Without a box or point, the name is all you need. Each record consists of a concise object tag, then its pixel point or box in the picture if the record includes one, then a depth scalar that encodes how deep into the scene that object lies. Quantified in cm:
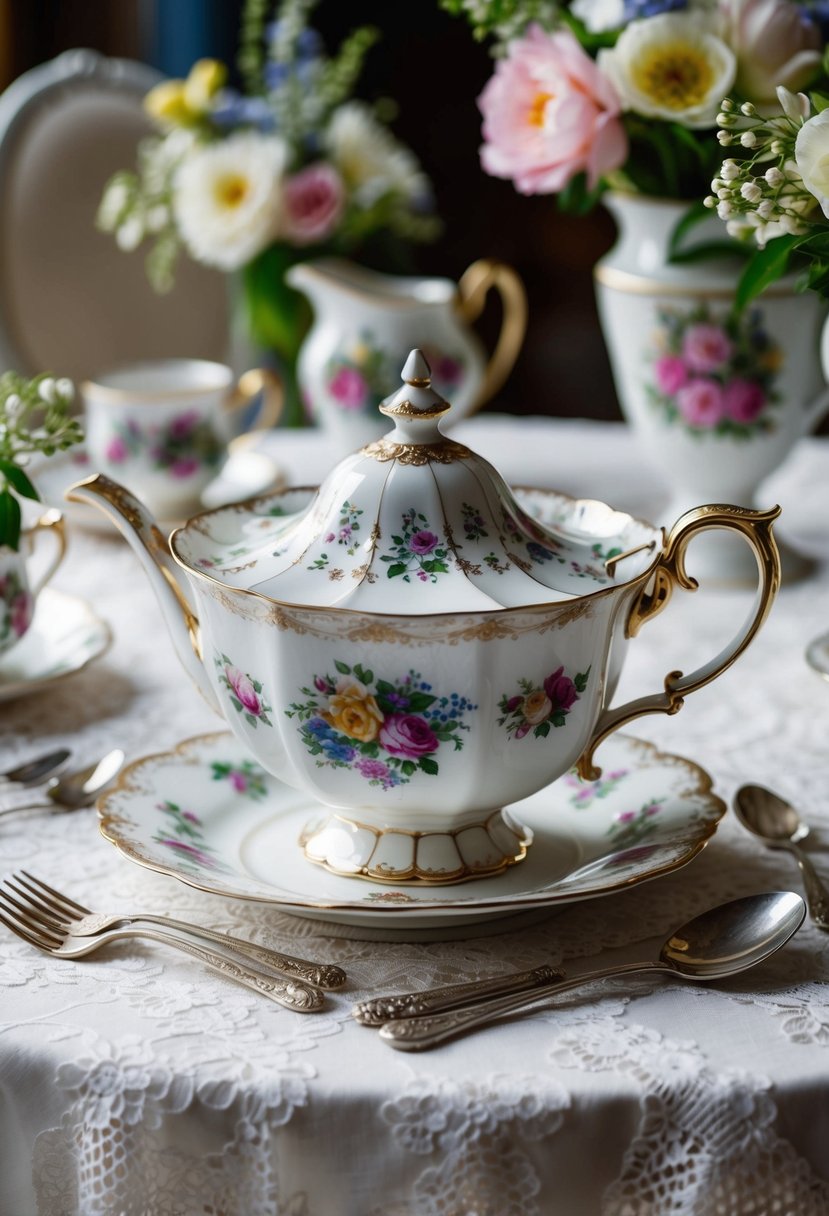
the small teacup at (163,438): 165
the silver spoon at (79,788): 101
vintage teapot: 81
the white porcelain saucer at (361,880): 82
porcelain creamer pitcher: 176
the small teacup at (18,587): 118
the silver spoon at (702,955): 72
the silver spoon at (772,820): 96
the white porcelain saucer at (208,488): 162
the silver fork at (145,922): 78
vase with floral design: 146
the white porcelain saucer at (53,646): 120
